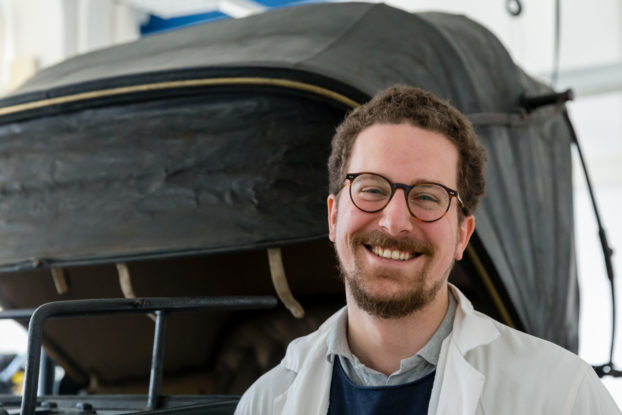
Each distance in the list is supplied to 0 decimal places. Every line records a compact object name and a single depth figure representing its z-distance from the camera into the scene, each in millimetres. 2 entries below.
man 1405
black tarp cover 1995
